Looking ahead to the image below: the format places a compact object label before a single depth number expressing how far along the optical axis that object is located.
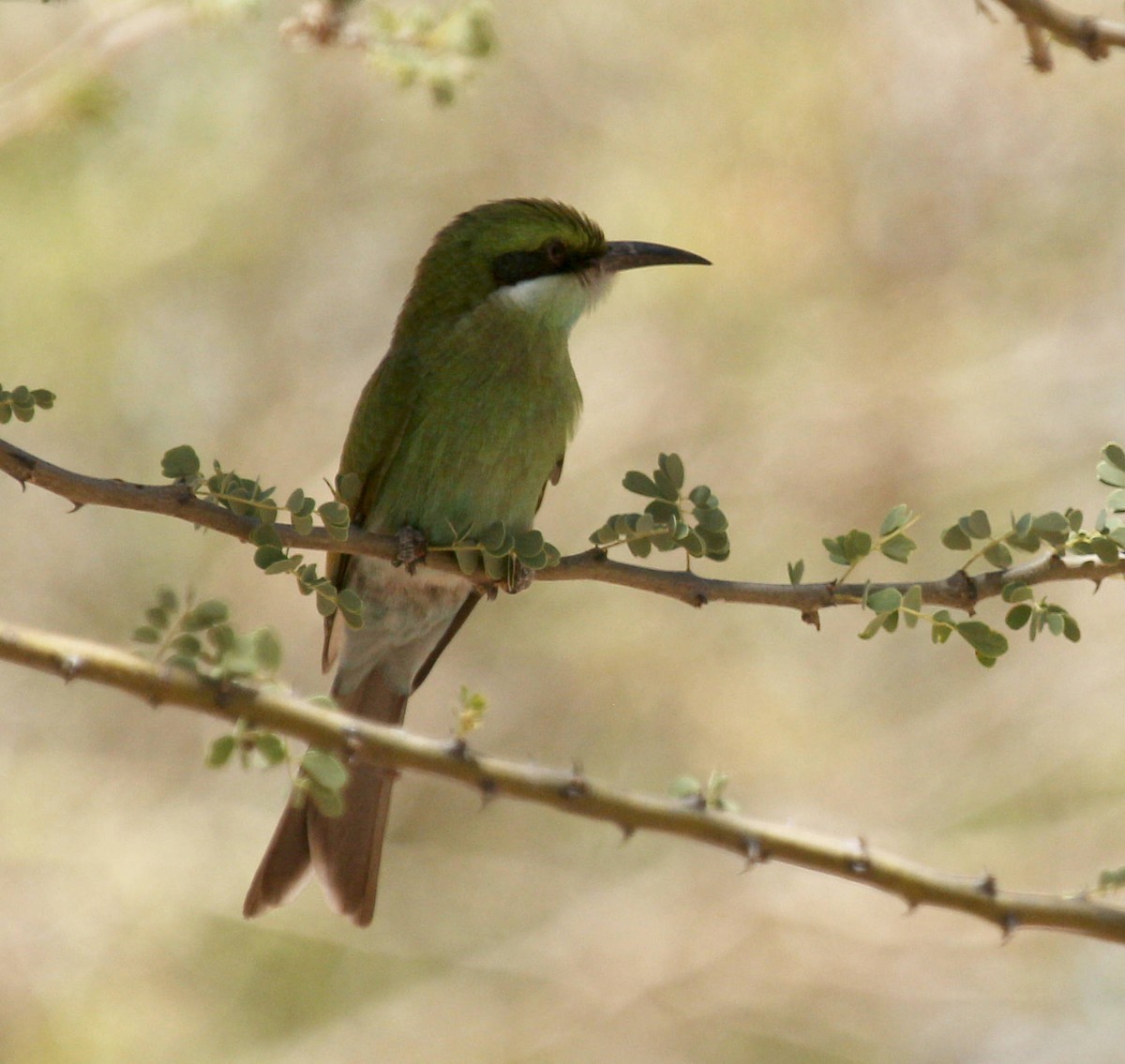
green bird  5.04
